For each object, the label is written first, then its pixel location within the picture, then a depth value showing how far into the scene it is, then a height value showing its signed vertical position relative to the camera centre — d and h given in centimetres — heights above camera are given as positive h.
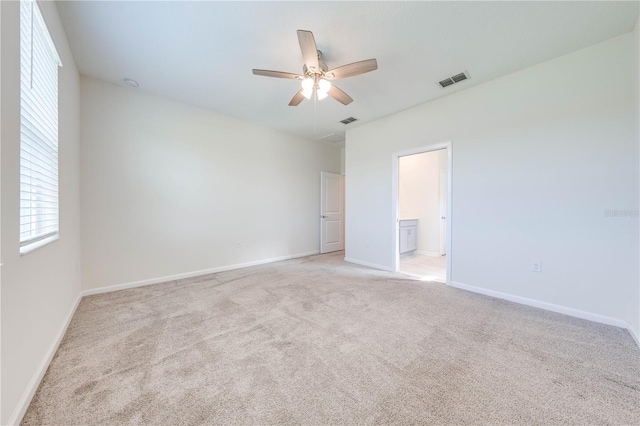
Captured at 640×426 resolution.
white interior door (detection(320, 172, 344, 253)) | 579 -1
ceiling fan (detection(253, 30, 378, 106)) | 207 +137
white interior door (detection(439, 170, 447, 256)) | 563 +3
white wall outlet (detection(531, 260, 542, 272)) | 263 -60
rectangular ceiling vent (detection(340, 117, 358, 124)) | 429 +171
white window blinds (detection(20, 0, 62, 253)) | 145 +57
